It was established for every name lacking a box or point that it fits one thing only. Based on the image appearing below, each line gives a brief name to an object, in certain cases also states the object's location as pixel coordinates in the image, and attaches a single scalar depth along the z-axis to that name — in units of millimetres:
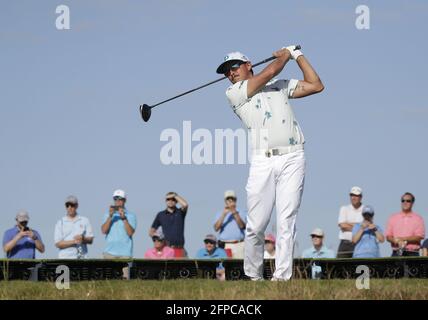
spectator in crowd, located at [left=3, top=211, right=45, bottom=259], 18781
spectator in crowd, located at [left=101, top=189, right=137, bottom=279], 19156
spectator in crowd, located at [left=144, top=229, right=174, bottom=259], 19625
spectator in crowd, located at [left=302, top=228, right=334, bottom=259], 19250
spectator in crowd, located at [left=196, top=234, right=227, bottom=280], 19641
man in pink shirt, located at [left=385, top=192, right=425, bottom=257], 18609
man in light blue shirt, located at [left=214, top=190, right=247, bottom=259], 19688
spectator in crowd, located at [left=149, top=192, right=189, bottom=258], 19672
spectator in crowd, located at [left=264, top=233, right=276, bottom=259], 18734
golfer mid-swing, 12969
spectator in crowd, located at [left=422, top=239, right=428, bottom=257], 18781
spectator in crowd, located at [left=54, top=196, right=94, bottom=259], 18672
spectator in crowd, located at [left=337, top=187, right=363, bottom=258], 19595
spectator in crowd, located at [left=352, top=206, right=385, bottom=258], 18828
